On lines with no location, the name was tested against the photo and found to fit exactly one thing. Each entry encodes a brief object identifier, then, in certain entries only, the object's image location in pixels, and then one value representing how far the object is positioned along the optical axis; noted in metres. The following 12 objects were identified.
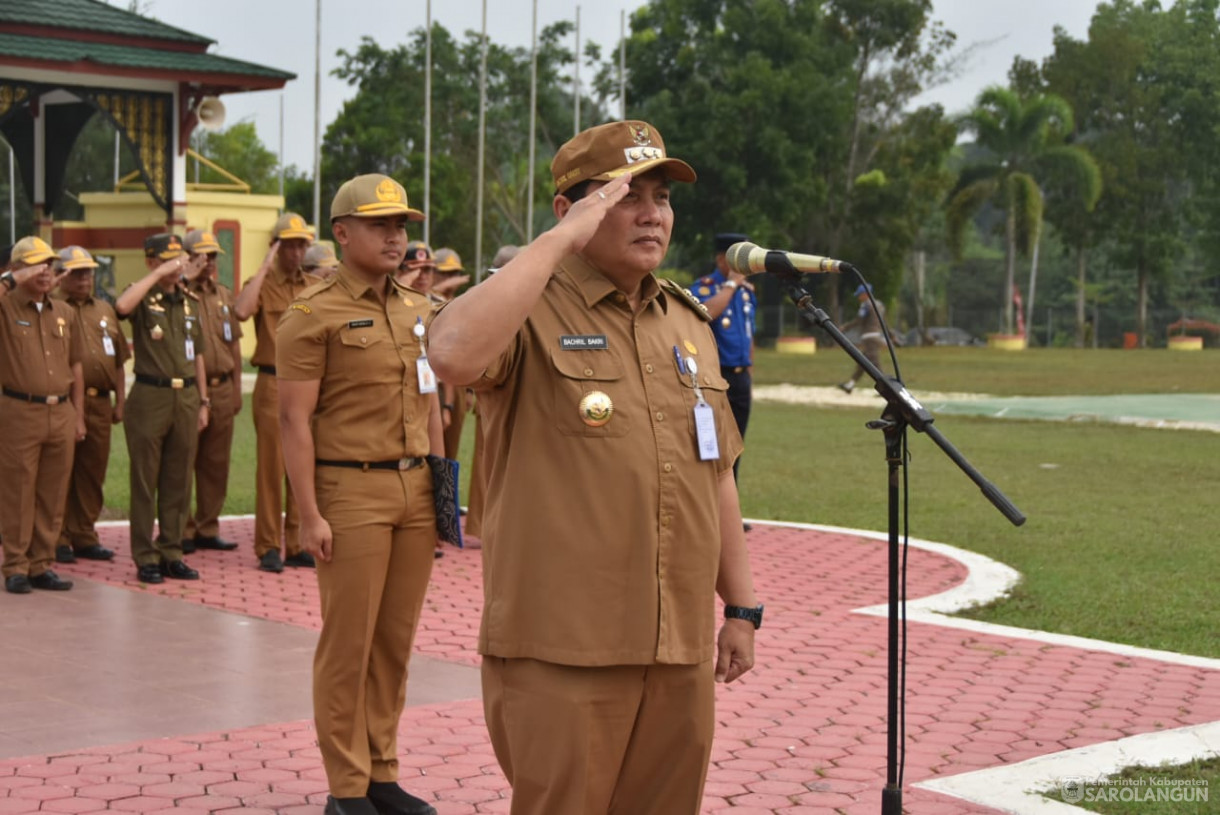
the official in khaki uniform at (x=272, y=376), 10.26
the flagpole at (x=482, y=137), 36.47
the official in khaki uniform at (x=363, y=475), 5.24
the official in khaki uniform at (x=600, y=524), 3.37
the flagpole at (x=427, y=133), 35.67
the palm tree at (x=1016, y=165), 53.34
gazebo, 24.69
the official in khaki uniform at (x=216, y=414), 10.91
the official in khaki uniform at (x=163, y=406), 9.98
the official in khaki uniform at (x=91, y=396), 10.66
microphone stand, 4.06
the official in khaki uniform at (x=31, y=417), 9.46
